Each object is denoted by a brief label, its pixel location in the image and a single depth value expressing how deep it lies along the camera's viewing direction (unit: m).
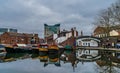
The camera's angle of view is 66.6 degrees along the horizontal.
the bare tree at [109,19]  20.04
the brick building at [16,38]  40.78
